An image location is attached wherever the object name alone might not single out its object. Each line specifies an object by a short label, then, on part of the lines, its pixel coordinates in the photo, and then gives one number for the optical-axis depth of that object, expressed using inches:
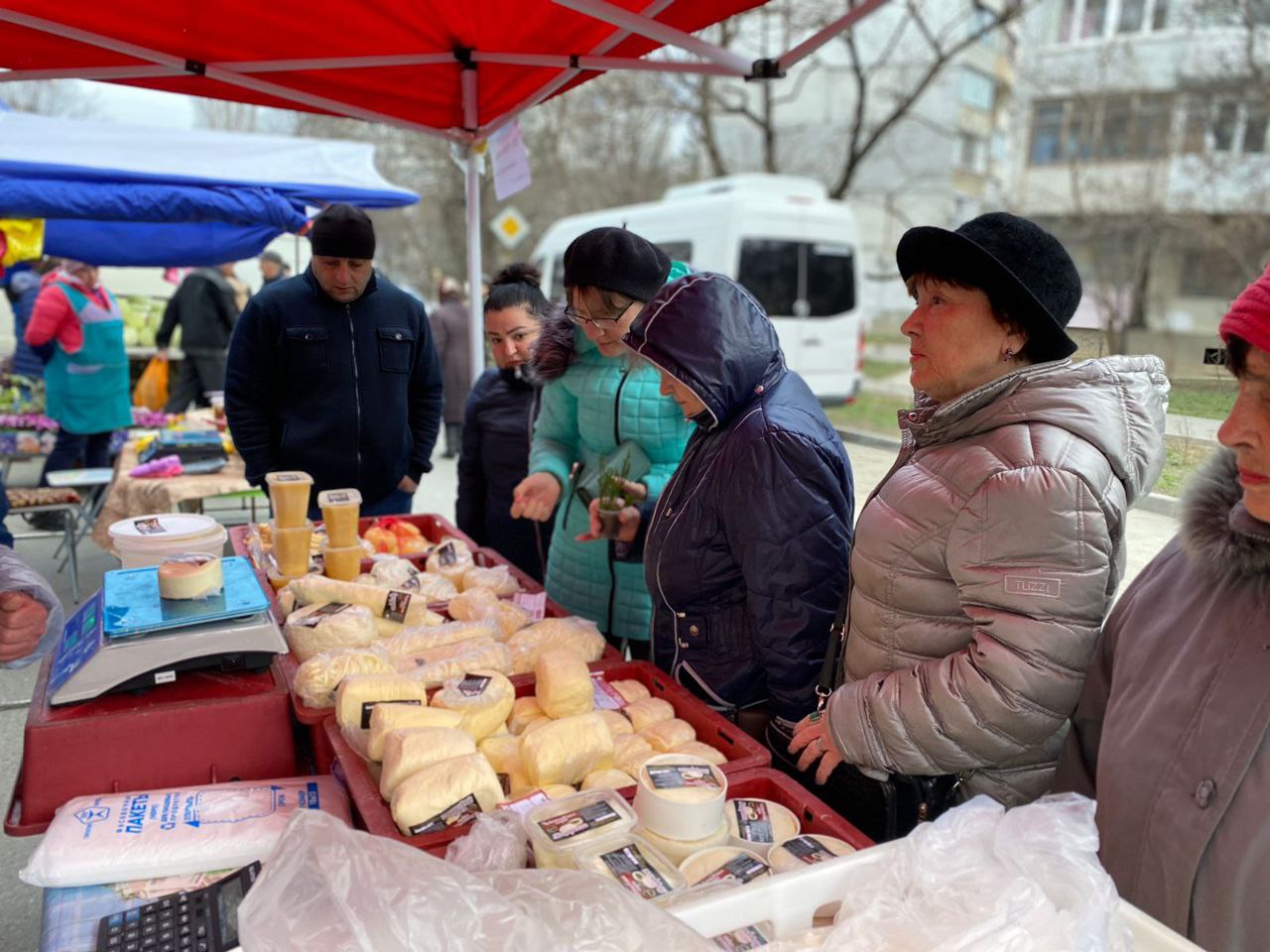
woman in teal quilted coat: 87.1
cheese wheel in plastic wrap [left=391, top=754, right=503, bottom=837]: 51.0
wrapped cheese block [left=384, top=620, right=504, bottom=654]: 76.3
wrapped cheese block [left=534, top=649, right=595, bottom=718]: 65.3
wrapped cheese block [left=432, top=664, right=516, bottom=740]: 62.6
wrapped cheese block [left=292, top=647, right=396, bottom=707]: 66.0
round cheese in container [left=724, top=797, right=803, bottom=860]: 50.9
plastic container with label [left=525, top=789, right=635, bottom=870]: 46.8
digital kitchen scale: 59.2
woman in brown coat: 44.4
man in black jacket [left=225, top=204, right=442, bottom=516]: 128.3
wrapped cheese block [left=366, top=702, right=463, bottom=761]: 58.3
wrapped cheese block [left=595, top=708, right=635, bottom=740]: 64.7
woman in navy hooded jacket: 69.4
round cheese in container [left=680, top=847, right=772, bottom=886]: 45.7
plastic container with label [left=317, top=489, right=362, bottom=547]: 95.6
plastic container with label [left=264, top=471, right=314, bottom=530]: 94.1
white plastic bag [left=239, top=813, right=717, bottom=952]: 33.8
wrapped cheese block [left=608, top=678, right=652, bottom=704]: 70.8
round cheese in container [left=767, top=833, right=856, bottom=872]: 47.0
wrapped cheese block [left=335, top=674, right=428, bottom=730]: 61.2
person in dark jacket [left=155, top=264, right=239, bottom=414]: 320.2
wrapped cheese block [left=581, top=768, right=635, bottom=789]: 57.0
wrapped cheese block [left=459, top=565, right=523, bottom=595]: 93.6
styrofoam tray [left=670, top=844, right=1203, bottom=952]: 36.0
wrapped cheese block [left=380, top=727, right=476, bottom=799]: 54.5
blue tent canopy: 195.8
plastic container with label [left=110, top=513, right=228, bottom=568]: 85.6
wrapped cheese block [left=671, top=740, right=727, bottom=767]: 60.6
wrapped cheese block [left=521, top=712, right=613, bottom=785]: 57.6
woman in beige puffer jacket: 51.7
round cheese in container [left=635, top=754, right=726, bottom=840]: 49.6
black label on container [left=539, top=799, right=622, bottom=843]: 48.1
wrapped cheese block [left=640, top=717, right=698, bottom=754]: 62.6
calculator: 44.1
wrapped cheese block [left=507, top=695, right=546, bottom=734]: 66.7
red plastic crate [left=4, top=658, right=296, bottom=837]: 56.6
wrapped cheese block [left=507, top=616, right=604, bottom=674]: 75.3
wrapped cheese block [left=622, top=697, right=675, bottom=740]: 66.4
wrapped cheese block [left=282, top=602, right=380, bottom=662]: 74.0
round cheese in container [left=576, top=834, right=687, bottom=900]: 44.4
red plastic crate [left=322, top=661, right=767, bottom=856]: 51.7
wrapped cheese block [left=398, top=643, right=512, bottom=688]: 69.5
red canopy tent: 98.8
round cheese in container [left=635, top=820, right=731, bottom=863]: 49.5
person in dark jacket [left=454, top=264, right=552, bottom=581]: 126.9
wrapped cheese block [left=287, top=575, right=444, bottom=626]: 84.6
